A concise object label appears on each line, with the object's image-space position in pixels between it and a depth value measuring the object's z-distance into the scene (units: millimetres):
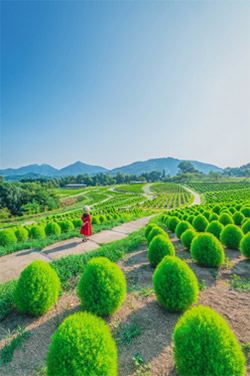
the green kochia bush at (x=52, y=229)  12197
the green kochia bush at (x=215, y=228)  7949
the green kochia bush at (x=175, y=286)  3373
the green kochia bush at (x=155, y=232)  6982
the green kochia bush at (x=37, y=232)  11494
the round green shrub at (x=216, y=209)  16230
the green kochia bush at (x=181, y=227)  8334
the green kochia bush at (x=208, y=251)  5305
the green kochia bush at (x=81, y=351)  1828
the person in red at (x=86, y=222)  8578
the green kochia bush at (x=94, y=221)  16125
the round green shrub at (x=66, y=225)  13625
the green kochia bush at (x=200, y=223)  10133
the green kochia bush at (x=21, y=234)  11195
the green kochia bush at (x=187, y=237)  6967
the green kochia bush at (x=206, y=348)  1868
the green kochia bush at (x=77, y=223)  14460
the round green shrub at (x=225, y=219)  10164
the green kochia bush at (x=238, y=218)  11328
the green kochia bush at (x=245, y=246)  6023
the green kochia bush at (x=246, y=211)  12562
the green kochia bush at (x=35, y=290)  3369
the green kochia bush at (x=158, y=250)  5354
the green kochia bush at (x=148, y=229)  8377
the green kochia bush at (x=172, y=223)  10309
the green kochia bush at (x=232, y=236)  6914
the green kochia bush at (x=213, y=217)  11634
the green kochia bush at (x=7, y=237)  9930
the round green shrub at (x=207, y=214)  13366
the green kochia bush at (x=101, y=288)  3271
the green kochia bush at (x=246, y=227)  7968
